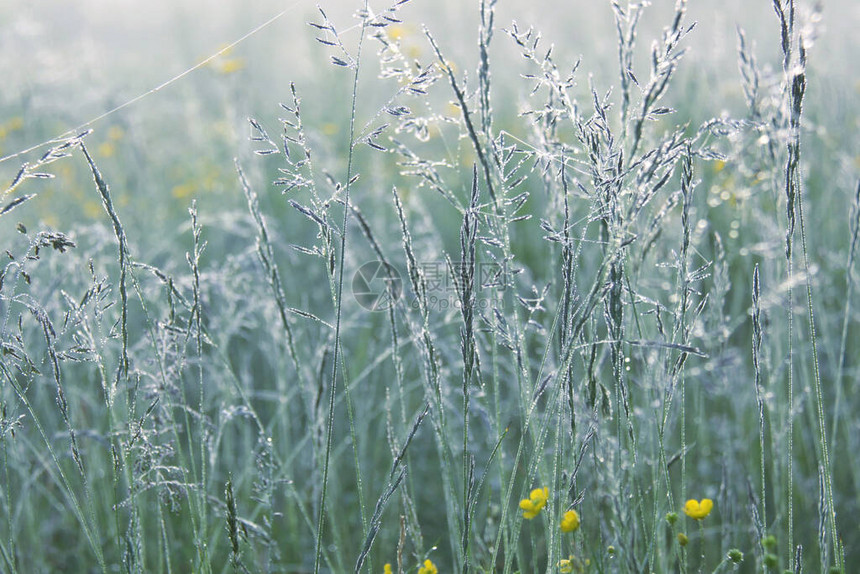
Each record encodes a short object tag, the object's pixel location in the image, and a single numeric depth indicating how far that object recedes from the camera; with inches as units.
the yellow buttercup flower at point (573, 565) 53.7
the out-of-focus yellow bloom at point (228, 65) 161.8
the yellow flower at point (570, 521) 52.9
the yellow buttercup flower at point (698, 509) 53.6
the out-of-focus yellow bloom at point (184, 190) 147.6
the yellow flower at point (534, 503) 53.6
